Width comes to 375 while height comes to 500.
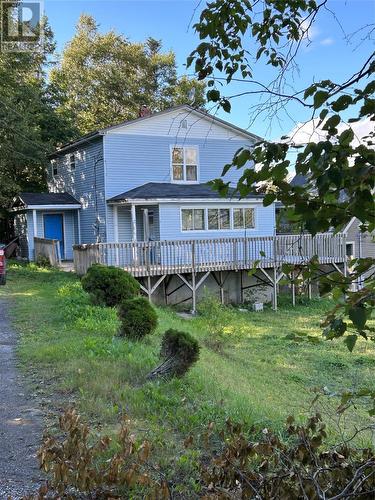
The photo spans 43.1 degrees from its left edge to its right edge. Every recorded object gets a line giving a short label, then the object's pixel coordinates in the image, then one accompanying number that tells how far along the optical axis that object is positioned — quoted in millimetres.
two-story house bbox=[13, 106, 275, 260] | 19078
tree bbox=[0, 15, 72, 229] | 21281
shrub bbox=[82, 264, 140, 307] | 10961
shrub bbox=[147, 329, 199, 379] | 5516
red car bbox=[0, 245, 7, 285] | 14984
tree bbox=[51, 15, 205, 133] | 39344
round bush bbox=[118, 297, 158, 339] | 7840
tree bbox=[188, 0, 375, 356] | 1426
